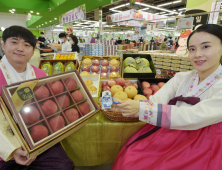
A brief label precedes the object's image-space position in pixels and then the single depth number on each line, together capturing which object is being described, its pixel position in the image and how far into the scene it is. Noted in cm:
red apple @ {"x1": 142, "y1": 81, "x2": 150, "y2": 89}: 190
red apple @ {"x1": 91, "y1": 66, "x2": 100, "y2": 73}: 251
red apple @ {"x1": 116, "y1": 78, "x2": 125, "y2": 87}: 189
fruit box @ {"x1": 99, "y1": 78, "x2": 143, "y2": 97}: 186
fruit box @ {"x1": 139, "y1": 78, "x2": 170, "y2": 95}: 206
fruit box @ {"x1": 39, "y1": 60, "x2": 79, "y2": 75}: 254
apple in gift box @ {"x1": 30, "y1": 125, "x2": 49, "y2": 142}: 82
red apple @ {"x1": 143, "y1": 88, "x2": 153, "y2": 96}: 173
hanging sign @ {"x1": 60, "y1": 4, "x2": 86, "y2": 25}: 675
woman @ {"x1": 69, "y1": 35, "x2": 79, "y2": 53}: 548
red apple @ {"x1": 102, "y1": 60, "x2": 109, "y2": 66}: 266
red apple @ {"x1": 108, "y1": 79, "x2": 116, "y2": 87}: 184
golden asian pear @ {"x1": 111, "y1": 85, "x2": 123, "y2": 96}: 157
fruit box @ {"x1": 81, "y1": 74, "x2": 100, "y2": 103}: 197
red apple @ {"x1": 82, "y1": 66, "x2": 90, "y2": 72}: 248
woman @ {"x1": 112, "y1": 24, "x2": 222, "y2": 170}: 86
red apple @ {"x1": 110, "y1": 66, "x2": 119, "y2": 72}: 254
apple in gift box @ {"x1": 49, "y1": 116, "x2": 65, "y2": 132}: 91
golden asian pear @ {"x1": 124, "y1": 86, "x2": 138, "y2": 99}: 155
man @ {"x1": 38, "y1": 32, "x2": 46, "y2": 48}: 1051
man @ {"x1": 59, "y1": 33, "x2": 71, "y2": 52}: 547
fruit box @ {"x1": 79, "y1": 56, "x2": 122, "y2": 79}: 264
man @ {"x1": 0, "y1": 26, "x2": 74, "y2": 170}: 115
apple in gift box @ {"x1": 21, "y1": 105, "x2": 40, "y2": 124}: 82
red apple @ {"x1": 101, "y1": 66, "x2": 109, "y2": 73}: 254
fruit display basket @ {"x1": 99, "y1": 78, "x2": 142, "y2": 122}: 128
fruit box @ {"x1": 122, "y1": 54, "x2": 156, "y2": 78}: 221
